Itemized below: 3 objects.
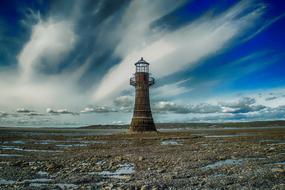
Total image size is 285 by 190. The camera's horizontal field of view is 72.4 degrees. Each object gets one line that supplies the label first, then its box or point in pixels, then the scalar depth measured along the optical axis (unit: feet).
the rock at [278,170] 28.78
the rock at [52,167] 33.73
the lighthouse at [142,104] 113.23
